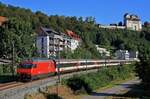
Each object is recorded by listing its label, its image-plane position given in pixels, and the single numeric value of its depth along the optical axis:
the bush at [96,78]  54.48
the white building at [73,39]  125.07
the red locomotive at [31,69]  45.28
